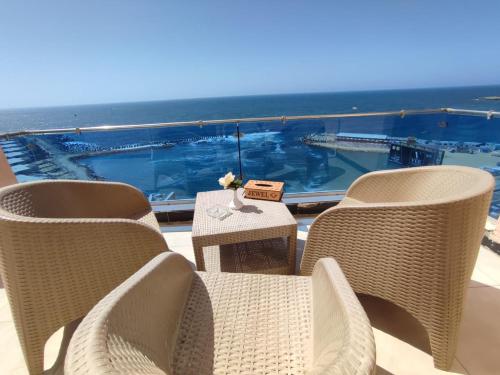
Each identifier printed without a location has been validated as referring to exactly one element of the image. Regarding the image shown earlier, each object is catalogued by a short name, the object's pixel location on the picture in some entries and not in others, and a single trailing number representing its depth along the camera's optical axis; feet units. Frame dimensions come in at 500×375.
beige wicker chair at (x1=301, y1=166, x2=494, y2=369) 3.06
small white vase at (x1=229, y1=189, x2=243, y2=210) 5.59
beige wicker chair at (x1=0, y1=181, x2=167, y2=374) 3.13
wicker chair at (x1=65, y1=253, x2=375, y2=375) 1.43
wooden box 5.98
